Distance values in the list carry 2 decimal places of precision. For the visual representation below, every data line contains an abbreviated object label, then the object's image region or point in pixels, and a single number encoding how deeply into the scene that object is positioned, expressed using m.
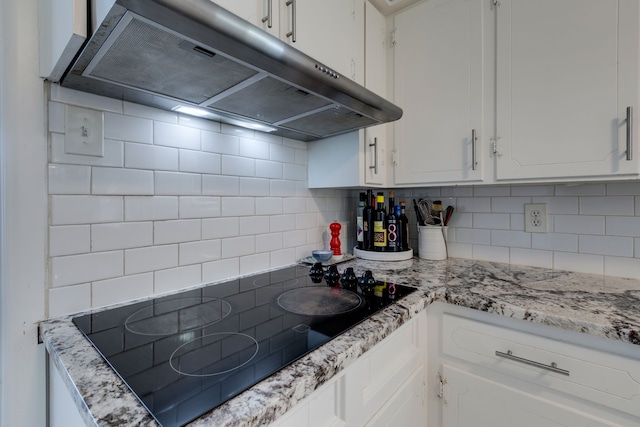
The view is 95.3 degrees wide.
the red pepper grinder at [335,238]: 1.55
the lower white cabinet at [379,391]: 0.60
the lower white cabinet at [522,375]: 0.76
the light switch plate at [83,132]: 0.79
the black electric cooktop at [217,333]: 0.48
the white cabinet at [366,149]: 1.32
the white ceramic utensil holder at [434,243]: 1.51
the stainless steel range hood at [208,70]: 0.54
